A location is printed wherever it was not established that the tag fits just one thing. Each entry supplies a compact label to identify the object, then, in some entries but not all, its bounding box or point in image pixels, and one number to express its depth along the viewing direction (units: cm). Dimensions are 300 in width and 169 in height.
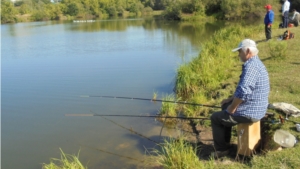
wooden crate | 373
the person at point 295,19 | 1449
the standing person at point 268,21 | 1151
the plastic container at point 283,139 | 365
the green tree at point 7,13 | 6494
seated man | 348
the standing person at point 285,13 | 1360
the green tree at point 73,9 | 7850
